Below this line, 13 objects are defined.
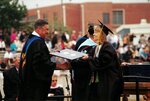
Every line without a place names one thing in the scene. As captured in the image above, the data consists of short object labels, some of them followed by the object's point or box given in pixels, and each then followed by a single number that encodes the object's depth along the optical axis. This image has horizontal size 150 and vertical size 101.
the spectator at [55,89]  13.78
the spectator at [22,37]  30.77
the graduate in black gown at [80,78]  9.44
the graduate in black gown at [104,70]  9.15
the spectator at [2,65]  20.31
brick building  67.75
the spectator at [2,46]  28.05
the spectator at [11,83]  11.68
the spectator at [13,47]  27.50
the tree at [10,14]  41.62
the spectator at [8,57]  24.48
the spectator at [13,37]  31.99
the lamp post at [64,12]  66.75
